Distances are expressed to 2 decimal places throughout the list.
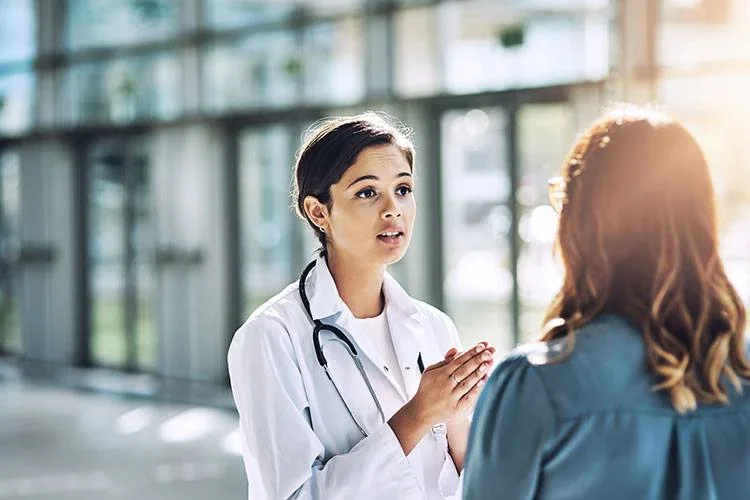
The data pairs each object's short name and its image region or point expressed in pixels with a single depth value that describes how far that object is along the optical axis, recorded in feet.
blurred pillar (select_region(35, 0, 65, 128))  37.70
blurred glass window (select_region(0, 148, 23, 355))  40.11
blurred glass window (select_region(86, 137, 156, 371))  35.45
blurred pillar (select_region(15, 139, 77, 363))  37.86
